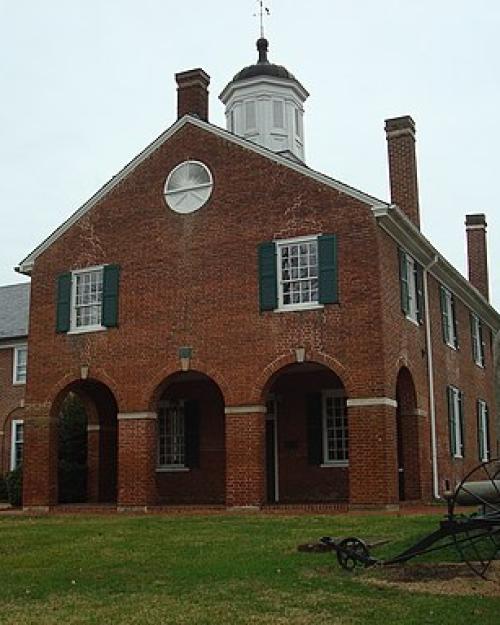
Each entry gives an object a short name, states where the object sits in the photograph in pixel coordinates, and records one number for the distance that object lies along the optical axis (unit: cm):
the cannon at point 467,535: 839
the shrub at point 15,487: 2467
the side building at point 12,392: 3428
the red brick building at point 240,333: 1905
